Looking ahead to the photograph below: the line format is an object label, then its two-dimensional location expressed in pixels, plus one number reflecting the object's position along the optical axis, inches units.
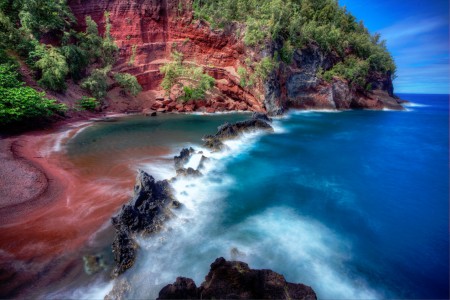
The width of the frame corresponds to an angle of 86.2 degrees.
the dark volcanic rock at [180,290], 174.2
